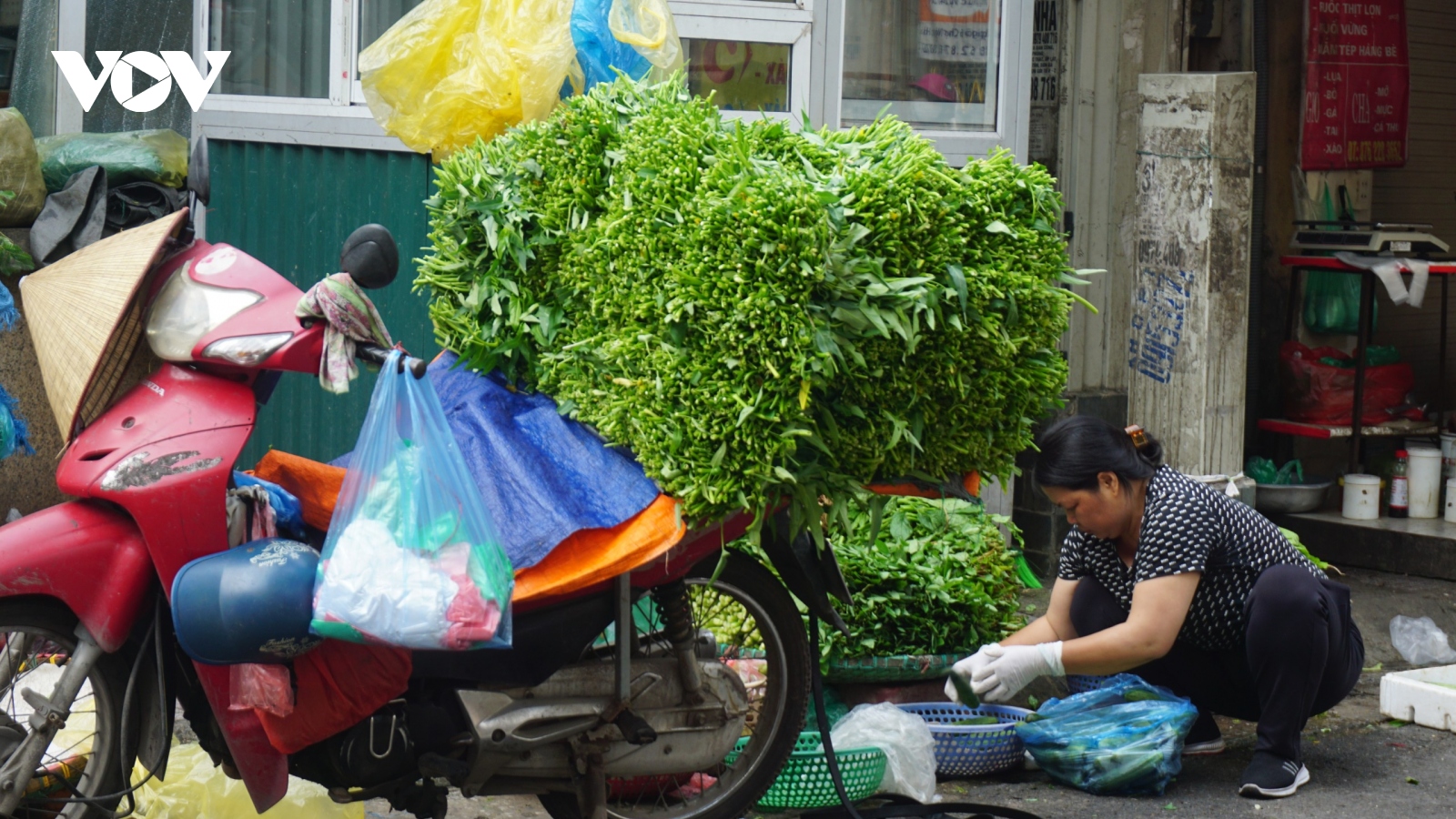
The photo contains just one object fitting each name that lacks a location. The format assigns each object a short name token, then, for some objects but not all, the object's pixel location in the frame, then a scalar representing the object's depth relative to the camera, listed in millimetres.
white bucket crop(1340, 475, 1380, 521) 7207
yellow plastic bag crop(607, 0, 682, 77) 4160
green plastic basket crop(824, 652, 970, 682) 4547
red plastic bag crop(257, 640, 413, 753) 3086
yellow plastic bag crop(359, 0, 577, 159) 4258
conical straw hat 2975
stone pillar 6352
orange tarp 3104
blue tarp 3133
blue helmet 2877
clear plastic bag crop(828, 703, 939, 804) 4047
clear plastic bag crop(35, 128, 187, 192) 5082
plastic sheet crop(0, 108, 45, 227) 4871
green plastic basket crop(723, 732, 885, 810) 3949
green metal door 5180
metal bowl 7320
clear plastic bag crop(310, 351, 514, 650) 2785
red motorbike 2982
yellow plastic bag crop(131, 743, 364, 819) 3463
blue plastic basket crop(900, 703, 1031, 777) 4250
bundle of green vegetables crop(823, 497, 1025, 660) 4602
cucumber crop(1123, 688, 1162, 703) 4387
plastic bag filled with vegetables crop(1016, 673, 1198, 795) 4180
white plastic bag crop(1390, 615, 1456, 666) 5844
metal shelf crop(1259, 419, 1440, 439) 7285
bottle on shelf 7262
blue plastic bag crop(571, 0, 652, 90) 4203
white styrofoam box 4891
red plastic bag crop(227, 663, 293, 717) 2996
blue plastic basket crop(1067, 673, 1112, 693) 4699
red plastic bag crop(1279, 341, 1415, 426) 7434
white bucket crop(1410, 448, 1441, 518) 7242
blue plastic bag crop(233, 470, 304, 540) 3197
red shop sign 7406
